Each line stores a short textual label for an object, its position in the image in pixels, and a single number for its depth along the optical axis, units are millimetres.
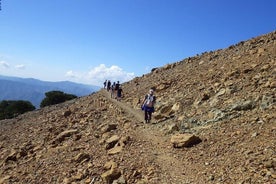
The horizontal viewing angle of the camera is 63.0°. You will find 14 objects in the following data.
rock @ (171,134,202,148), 10707
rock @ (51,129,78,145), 16167
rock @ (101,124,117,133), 15425
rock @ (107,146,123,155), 11852
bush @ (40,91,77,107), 58478
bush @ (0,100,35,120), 56723
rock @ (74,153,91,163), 12238
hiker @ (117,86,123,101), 25015
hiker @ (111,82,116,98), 27638
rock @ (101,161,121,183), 9833
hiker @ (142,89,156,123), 15243
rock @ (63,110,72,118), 23337
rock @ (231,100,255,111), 11909
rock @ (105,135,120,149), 12794
